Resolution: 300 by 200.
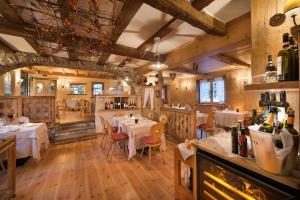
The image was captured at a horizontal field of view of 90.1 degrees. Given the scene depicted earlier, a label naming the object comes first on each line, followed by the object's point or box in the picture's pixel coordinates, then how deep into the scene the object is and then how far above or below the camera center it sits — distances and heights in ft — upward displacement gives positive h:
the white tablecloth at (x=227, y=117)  16.61 -2.04
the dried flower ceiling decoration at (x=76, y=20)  5.45 +3.45
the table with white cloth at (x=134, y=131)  10.40 -2.26
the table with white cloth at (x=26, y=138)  9.46 -2.44
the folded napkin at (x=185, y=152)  5.55 -1.98
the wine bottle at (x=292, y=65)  3.30 +0.76
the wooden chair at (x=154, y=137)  9.76 -2.47
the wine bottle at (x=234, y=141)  4.08 -1.14
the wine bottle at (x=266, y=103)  4.48 -0.11
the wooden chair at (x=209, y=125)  14.30 -2.46
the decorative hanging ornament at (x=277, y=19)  4.45 +2.41
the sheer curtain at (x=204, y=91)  26.63 +1.61
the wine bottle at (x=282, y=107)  3.79 -0.21
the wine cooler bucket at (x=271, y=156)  2.87 -1.13
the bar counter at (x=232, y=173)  2.91 -1.76
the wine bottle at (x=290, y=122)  2.98 -0.46
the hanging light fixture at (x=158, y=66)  11.68 +2.64
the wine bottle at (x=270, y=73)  3.74 +0.67
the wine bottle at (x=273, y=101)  4.31 -0.05
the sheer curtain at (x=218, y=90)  24.30 +1.60
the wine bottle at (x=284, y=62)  3.40 +0.86
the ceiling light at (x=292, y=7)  3.61 +2.31
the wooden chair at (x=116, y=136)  10.85 -2.68
